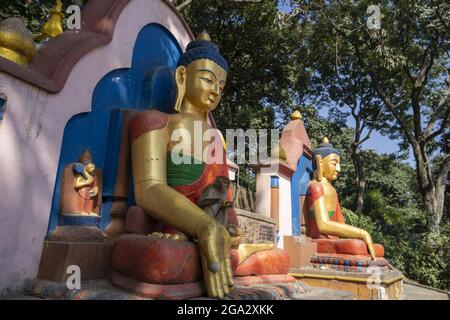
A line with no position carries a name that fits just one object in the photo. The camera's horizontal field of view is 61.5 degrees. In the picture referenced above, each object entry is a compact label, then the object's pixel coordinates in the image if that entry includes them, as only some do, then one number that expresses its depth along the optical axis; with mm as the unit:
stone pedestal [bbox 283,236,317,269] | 5748
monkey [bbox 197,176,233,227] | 2982
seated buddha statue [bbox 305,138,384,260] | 5559
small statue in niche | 3023
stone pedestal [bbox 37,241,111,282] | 2701
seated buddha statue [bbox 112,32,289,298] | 2434
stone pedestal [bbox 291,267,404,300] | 4965
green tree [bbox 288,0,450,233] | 9008
